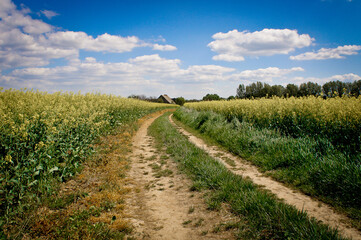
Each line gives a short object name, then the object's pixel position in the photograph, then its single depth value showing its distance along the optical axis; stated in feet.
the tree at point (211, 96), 209.46
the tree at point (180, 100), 391.24
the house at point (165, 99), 380.62
